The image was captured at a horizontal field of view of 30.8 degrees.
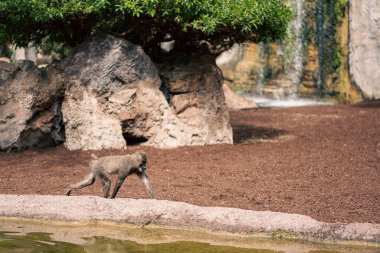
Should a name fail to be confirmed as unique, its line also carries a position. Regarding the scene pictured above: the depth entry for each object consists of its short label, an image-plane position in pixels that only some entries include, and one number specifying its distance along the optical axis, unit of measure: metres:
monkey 7.98
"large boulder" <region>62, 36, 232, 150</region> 11.70
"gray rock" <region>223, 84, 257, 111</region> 20.44
